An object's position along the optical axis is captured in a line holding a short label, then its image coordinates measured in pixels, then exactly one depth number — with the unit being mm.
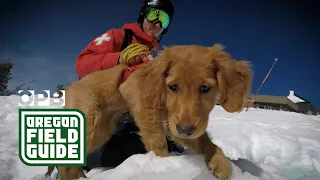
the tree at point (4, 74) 22312
